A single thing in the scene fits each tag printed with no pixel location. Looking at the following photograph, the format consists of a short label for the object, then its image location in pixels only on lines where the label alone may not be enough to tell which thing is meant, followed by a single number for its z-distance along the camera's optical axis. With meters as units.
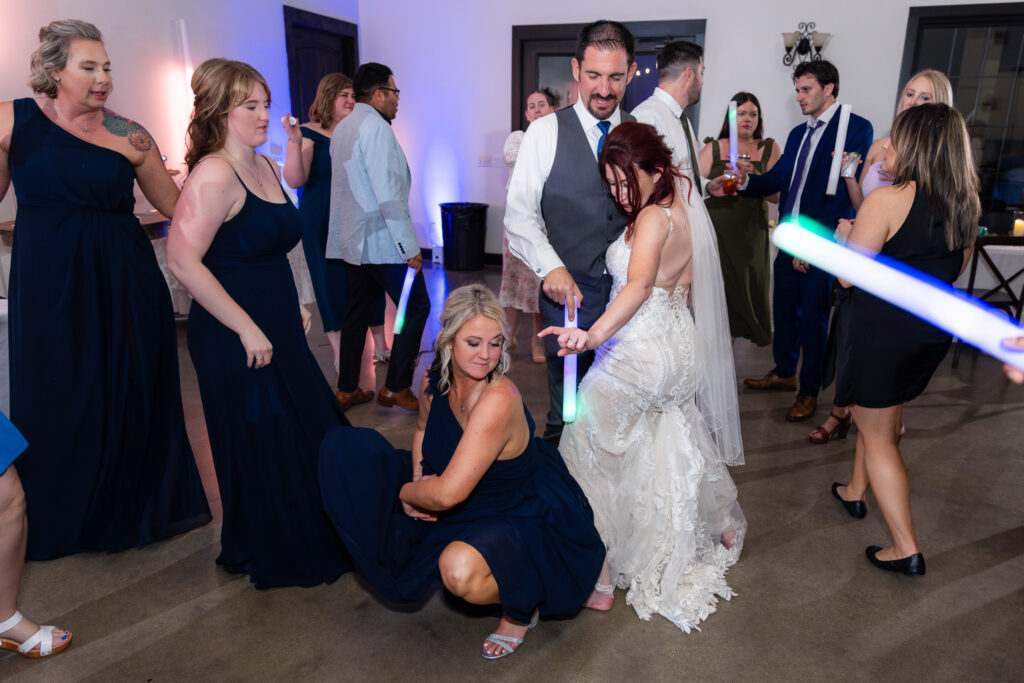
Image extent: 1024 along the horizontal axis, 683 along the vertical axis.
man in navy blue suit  3.58
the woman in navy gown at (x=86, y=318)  2.21
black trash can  7.41
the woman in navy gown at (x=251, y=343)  2.01
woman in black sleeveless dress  2.14
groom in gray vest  2.46
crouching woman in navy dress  1.86
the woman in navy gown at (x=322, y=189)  4.11
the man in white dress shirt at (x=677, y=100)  2.90
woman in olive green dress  4.39
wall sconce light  6.28
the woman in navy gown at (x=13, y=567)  1.77
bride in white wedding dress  2.13
